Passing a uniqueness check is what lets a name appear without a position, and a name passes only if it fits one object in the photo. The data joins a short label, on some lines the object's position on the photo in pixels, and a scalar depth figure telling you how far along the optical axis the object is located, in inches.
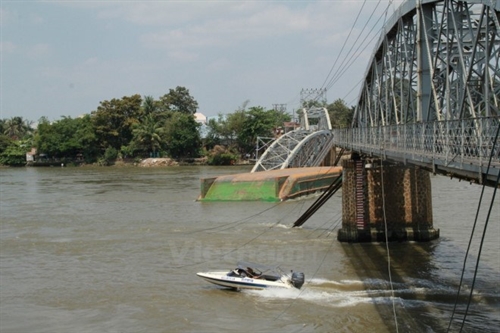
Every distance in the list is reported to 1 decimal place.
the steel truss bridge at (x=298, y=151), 2471.7
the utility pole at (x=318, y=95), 4448.8
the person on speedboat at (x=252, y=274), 831.8
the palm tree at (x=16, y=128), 6166.3
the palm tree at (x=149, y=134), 4414.4
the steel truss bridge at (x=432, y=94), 534.2
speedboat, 810.8
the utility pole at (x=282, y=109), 4943.9
